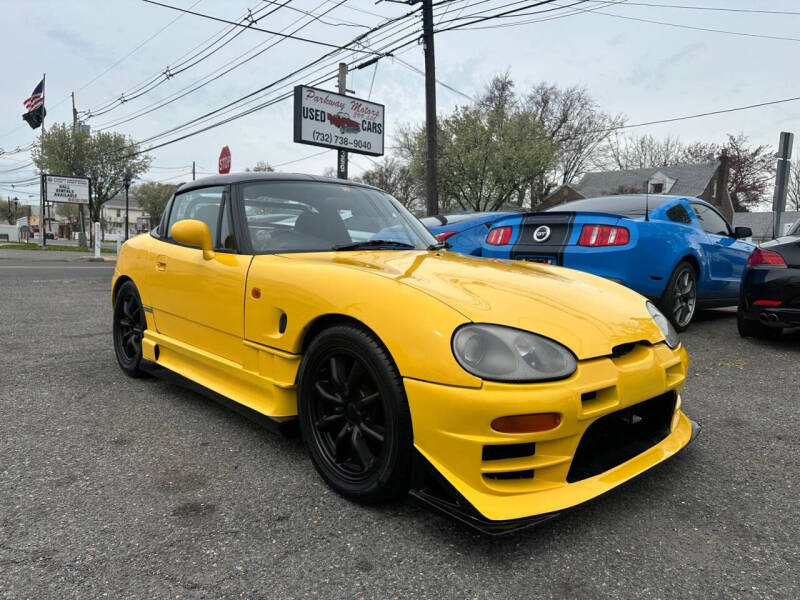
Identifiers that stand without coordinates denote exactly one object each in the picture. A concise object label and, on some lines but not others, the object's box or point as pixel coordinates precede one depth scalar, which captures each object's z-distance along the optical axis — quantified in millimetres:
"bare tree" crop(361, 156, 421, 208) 49406
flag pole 28278
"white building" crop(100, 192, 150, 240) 97750
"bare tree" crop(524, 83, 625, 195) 41844
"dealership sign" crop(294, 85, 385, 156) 14008
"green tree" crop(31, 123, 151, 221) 33156
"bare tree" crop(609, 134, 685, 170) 49094
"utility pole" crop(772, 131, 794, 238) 7398
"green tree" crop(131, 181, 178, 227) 72438
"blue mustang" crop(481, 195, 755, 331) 4461
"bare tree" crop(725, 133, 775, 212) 47644
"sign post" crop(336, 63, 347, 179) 15162
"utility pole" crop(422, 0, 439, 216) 13047
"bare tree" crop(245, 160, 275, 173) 54288
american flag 28562
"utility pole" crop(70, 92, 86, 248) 33531
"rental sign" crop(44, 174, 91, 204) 28922
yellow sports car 1668
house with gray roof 40750
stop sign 11266
